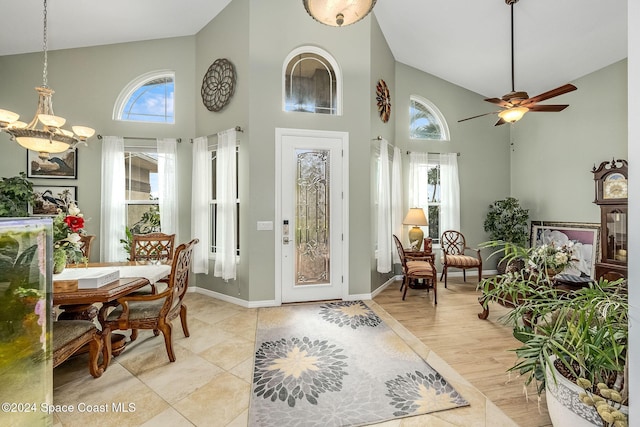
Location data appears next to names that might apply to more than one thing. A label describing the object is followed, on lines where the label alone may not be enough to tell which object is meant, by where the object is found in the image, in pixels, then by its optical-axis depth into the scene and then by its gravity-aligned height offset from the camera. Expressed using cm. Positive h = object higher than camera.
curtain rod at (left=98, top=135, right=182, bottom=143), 434 +119
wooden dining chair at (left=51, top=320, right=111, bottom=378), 184 -93
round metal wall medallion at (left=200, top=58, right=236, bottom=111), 399 +192
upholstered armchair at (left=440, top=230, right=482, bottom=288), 473 -73
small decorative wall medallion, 438 +182
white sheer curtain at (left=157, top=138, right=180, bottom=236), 437 +40
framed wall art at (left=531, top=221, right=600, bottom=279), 428 -43
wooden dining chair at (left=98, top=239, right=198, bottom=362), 231 -85
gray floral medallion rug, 186 -133
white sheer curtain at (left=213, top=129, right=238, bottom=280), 389 +14
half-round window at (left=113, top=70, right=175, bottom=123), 448 +187
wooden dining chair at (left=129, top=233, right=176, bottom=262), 343 -43
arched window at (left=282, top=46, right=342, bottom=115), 394 +188
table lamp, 462 -17
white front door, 385 -2
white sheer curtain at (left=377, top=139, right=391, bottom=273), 432 +0
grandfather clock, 369 -5
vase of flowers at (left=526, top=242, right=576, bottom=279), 291 -48
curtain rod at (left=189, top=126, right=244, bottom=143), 383 +116
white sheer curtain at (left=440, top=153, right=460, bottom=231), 538 +41
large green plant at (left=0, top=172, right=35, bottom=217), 361 +25
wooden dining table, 194 -60
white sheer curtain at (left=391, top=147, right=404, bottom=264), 466 +32
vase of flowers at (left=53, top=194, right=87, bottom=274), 220 -20
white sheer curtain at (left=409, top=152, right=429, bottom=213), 529 +69
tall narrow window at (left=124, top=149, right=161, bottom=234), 440 +36
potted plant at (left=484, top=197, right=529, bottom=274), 518 -18
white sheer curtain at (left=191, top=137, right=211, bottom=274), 420 +15
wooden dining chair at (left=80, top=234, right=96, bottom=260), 322 -35
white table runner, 248 -55
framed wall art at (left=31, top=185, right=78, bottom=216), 413 +23
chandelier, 234 +72
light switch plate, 380 -17
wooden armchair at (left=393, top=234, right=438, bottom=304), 400 -80
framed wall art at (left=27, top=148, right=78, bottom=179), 415 +72
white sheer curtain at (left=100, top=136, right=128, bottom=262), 416 +18
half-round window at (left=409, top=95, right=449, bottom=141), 549 +184
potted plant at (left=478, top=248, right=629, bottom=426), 127 -66
